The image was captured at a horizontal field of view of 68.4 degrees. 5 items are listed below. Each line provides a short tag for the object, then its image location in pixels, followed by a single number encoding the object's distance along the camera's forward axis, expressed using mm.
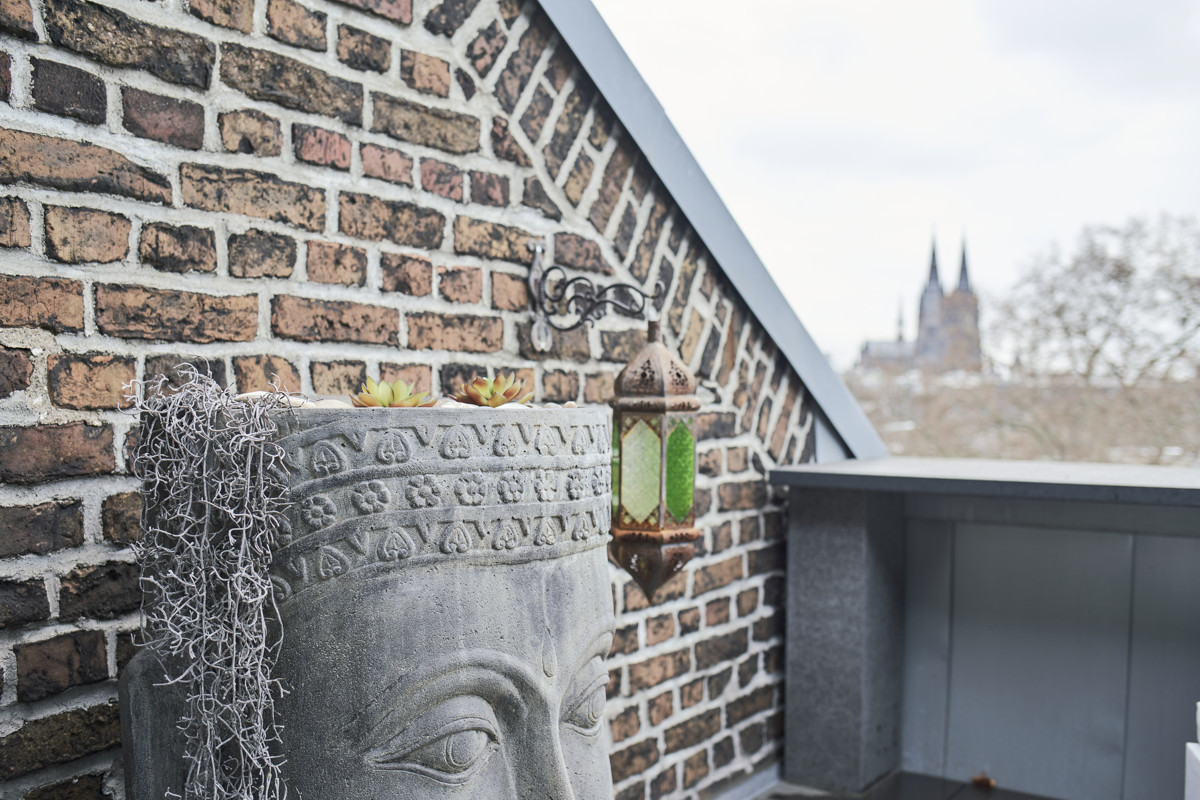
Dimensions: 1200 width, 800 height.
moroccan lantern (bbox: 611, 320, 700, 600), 1676
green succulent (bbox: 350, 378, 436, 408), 1032
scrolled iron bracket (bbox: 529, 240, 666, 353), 1945
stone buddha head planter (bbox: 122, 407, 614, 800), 892
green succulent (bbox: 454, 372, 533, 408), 1117
